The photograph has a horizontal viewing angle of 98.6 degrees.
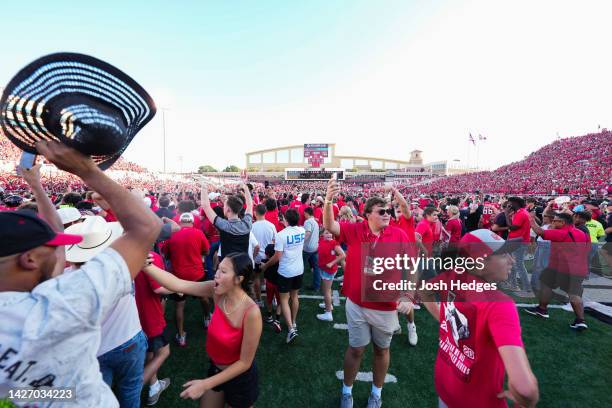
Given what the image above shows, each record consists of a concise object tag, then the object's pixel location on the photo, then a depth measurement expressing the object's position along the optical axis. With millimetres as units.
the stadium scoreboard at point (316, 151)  55938
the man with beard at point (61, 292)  790
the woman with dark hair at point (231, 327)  1938
